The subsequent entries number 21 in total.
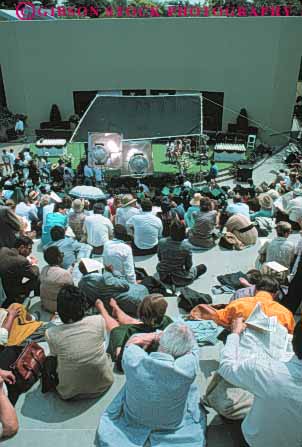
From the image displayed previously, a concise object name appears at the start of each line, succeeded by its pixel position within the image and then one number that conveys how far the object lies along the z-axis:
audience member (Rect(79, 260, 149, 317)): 5.14
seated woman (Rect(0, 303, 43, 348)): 4.22
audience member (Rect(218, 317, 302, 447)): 2.72
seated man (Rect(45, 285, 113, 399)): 3.68
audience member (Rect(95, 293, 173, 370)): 3.96
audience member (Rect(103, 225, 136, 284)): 5.93
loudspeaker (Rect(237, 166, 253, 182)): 15.92
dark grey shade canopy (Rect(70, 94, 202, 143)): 14.59
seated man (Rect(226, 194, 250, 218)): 8.88
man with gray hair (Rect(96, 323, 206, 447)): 3.13
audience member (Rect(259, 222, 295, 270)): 6.20
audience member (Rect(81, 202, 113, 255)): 7.64
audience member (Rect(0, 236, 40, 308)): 5.63
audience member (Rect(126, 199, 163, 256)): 7.64
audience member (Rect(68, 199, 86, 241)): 8.43
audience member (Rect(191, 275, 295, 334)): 3.96
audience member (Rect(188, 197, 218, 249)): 7.89
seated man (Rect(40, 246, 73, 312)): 5.34
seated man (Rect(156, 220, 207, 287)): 6.32
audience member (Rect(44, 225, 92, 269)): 6.45
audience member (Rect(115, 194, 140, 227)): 8.67
